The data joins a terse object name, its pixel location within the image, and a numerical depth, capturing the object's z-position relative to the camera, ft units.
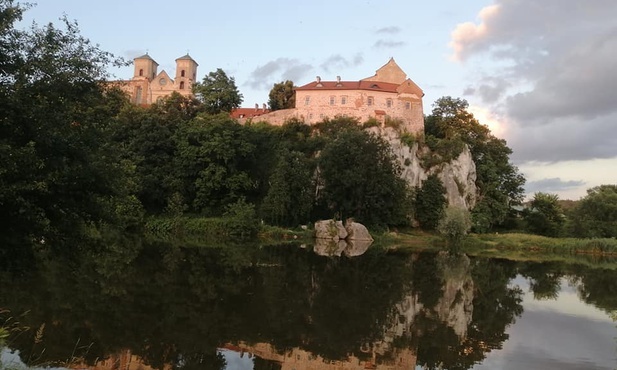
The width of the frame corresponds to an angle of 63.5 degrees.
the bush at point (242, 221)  158.30
